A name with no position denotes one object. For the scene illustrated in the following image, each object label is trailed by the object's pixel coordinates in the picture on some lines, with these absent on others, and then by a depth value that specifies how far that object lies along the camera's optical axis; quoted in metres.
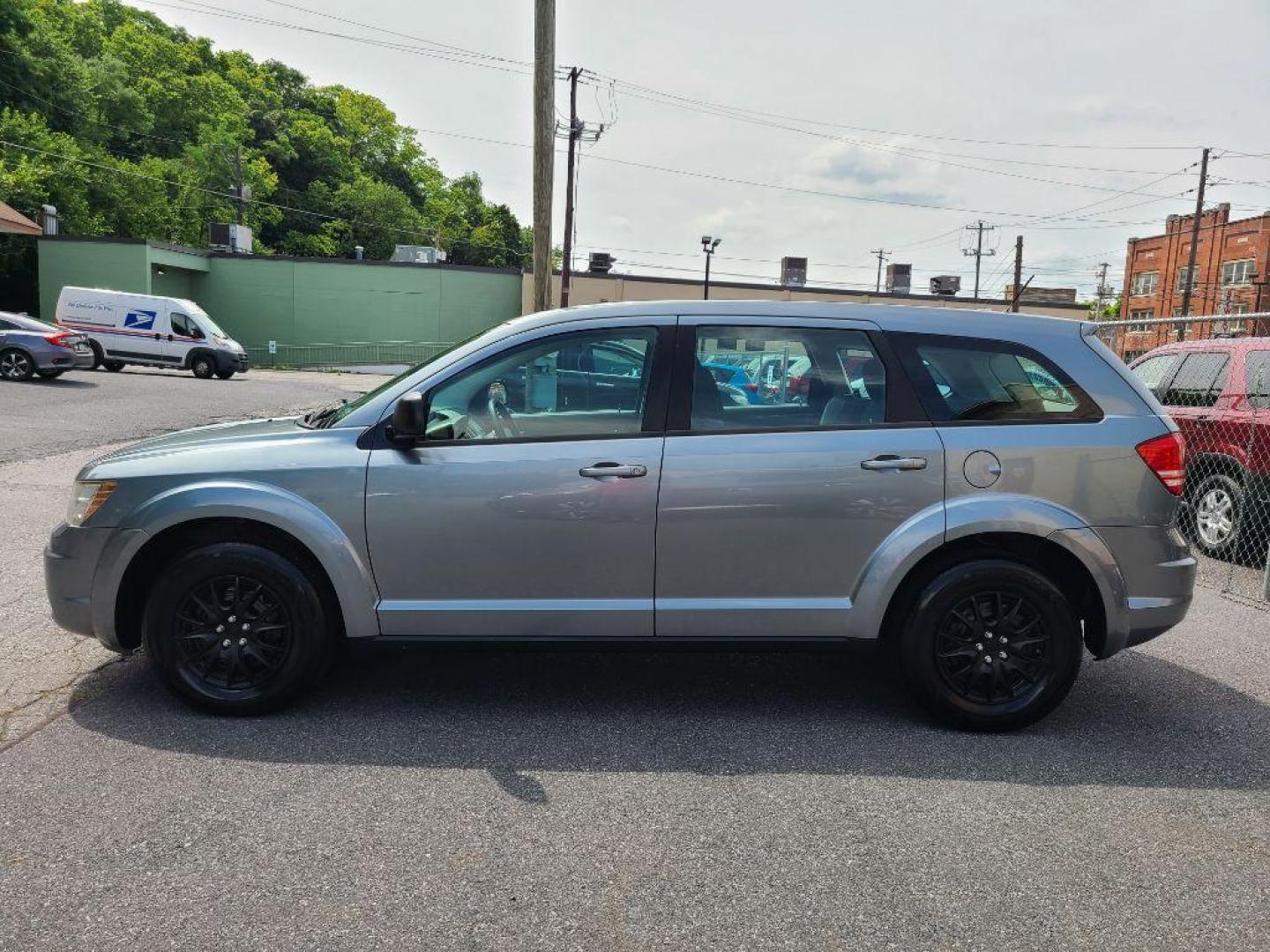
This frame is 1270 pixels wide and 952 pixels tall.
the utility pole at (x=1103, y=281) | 82.94
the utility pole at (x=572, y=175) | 34.53
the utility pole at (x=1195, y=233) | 41.91
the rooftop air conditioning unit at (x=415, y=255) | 47.34
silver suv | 3.90
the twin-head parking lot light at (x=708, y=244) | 46.75
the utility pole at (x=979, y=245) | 71.12
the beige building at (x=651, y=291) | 46.31
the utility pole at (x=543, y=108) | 13.11
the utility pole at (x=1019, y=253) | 41.91
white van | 27.22
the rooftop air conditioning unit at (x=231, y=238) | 46.25
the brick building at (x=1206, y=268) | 54.56
